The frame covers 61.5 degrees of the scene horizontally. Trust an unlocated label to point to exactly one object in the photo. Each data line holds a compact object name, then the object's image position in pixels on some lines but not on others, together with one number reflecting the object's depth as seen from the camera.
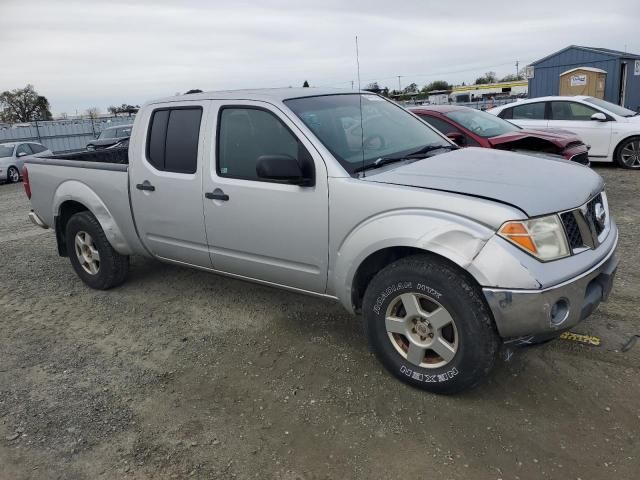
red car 7.48
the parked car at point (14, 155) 16.64
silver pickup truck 2.79
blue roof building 18.69
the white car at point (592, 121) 10.31
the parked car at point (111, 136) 21.19
